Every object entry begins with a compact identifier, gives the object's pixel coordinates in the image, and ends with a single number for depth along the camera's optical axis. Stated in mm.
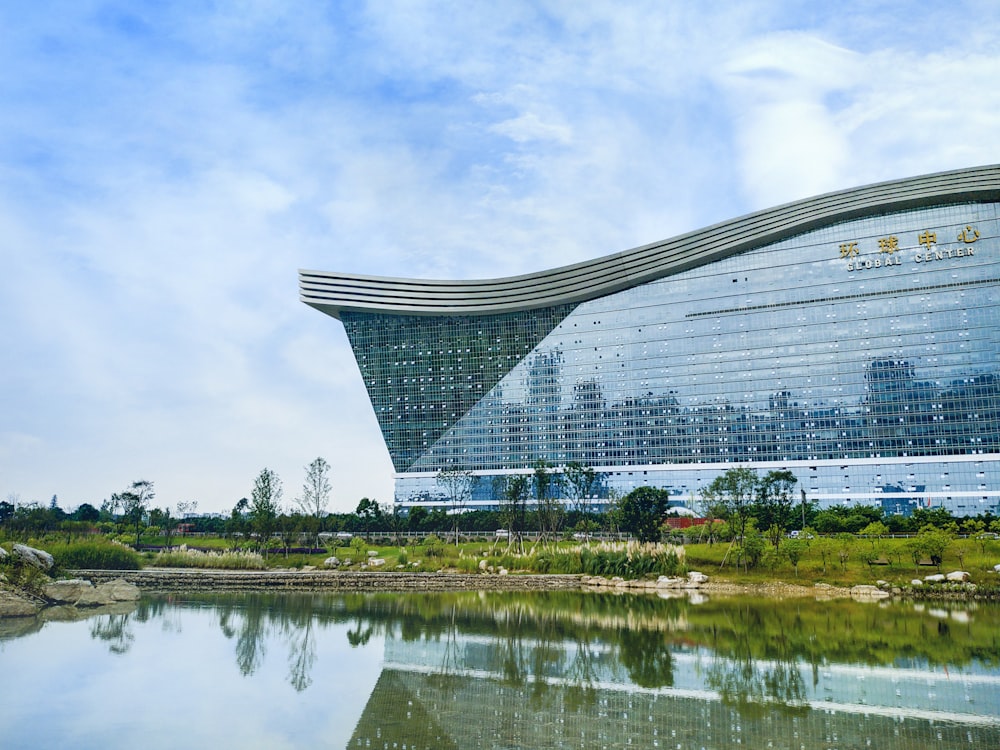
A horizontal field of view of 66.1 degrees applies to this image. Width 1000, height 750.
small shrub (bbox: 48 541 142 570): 50656
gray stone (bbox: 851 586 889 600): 43672
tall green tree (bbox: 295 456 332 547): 76925
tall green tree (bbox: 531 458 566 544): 78231
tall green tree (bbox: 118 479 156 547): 84625
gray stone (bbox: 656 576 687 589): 49156
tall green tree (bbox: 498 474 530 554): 82188
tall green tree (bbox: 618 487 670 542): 69625
